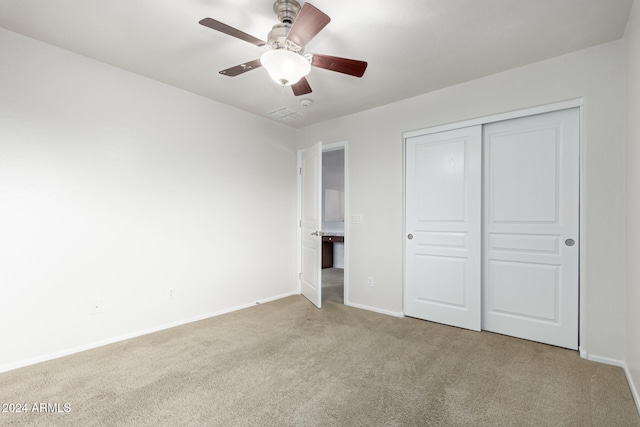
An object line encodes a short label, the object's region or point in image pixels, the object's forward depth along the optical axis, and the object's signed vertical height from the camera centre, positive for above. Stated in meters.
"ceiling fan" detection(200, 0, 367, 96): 1.72 +1.00
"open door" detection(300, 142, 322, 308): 3.93 -0.20
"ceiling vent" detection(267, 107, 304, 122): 3.95 +1.21
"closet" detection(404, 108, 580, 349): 2.69 -0.19
